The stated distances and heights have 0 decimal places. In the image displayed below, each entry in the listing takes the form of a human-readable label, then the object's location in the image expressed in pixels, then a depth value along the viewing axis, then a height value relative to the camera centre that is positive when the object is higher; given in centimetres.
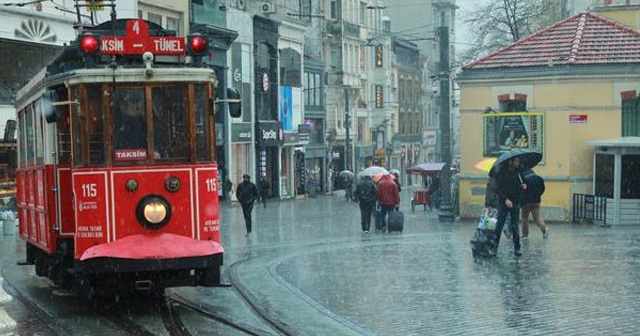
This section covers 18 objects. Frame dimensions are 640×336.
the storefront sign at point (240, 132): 4984 -76
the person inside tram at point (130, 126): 1174 -8
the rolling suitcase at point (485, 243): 1688 -218
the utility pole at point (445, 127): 2945 -40
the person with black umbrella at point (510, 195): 1719 -141
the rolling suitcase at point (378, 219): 2586 -268
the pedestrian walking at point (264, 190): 4400 -323
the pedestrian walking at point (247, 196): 2539 -201
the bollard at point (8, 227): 2684 -286
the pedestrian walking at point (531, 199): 2056 -180
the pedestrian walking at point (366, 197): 2496 -207
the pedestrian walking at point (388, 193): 2488 -195
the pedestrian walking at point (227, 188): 4681 -330
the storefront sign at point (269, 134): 5269 -91
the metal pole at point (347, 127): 6323 -77
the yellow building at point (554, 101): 2692 +32
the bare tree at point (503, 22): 4956 +467
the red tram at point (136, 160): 1164 -48
